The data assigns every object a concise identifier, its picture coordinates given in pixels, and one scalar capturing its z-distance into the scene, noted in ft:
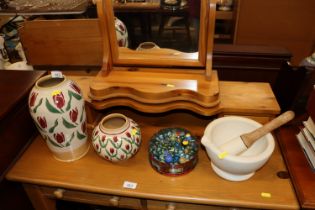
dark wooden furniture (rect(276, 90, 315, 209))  2.11
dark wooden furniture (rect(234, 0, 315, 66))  6.24
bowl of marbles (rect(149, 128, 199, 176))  2.31
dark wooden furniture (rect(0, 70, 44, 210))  2.44
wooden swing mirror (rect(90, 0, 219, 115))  2.45
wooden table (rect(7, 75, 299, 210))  2.22
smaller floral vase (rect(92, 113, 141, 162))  2.28
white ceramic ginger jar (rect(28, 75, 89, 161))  2.19
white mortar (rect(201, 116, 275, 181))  2.08
